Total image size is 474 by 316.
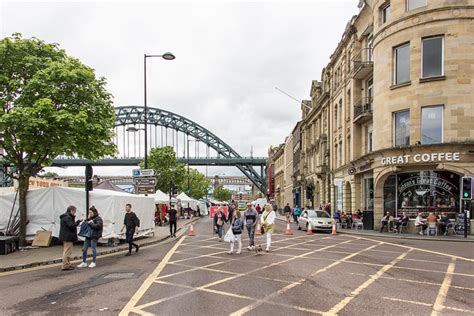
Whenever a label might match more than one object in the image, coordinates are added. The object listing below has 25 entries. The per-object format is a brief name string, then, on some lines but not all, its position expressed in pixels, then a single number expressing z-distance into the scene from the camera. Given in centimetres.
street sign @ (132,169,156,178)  2310
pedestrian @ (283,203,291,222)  3482
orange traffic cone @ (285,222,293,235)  2470
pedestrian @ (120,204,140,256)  1486
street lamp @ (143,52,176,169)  2203
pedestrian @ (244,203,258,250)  1539
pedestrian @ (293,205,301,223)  3928
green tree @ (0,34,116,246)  1522
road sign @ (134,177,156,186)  2303
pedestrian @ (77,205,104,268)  1218
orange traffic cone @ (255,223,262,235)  2451
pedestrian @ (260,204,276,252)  1534
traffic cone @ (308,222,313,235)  2530
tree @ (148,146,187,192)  5691
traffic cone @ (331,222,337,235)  2545
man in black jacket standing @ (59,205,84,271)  1162
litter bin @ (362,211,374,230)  2784
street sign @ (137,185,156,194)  2289
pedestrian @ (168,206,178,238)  2314
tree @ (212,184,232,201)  16959
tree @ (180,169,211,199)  9322
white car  2608
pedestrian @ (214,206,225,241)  2127
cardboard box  1684
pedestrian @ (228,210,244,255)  1486
